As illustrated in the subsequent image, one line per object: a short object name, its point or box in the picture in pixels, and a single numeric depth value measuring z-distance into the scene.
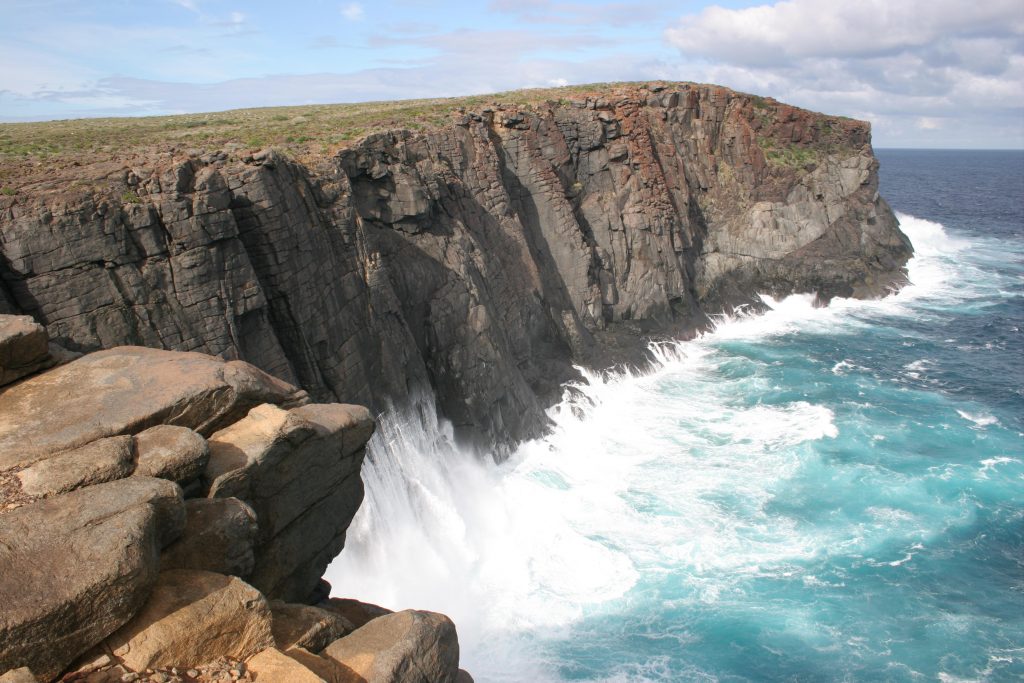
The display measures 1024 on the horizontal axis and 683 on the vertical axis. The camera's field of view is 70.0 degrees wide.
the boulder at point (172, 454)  12.86
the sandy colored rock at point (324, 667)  11.51
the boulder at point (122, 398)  13.63
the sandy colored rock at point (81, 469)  12.16
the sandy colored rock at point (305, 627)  12.33
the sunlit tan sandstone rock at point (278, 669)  10.73
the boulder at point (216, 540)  12.45
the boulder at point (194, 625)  10.80
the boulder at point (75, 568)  9.99
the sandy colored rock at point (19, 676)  9.29
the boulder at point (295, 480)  14.30
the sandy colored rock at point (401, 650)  11.90
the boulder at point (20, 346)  14.95
